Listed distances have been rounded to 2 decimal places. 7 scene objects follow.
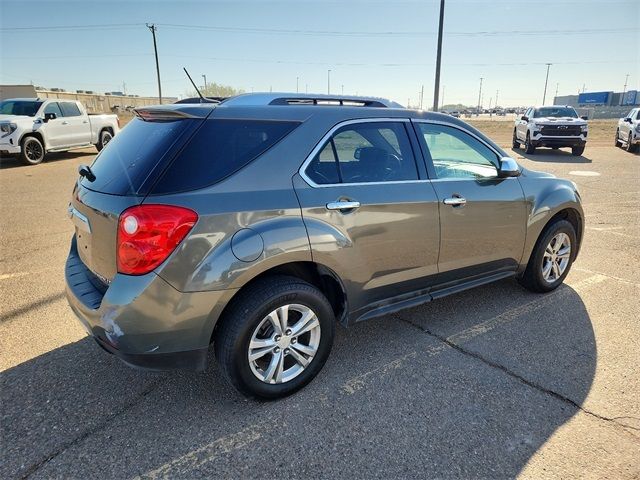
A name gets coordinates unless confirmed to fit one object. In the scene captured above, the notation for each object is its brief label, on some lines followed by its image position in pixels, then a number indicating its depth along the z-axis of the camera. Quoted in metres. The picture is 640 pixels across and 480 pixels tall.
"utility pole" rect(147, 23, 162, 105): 41.19
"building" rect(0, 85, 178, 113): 40.99
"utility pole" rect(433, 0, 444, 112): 17.03
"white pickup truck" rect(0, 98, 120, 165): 12.66
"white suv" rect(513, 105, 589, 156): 16.73
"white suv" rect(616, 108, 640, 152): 18.11
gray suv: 2.35
